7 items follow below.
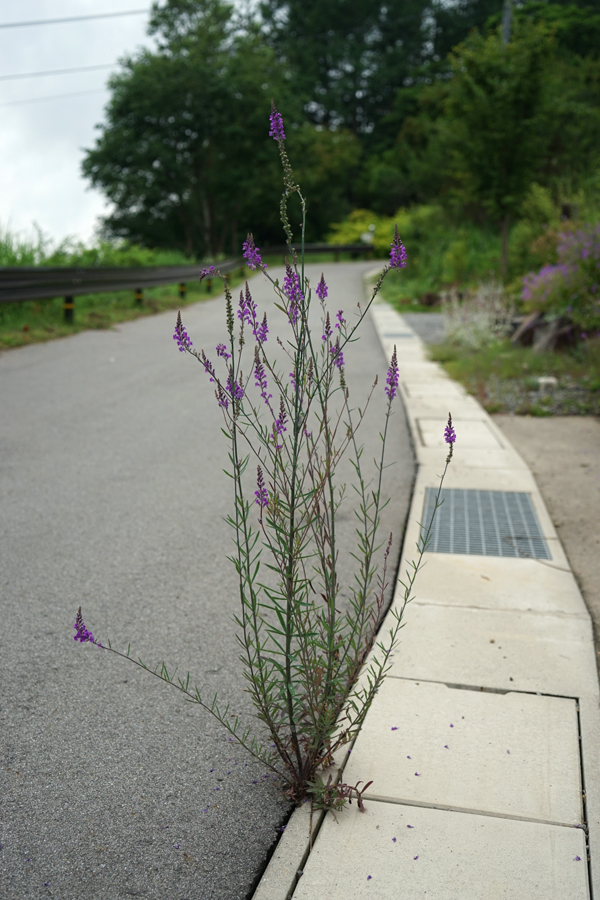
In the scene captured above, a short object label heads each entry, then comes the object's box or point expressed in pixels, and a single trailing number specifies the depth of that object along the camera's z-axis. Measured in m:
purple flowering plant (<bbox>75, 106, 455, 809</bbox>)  2.04
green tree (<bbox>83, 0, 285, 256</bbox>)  34.00
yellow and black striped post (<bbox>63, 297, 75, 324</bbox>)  12.55
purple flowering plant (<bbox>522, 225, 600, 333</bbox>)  8.94
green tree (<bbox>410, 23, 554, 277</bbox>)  17.28
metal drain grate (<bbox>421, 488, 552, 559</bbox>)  4.13
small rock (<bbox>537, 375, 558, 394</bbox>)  8.19
